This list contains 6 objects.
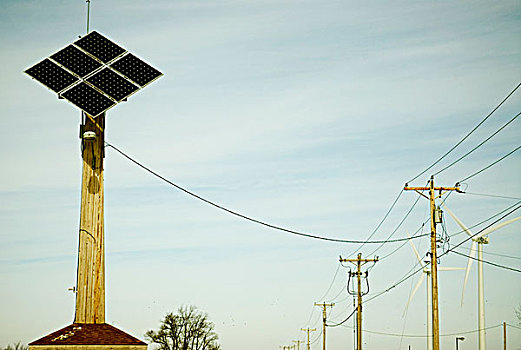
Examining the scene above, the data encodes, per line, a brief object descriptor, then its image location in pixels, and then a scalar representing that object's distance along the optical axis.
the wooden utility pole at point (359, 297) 56.34
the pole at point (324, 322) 85.38
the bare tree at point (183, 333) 83.31
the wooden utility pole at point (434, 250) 36.75
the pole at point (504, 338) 100.06
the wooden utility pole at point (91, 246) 15.68
